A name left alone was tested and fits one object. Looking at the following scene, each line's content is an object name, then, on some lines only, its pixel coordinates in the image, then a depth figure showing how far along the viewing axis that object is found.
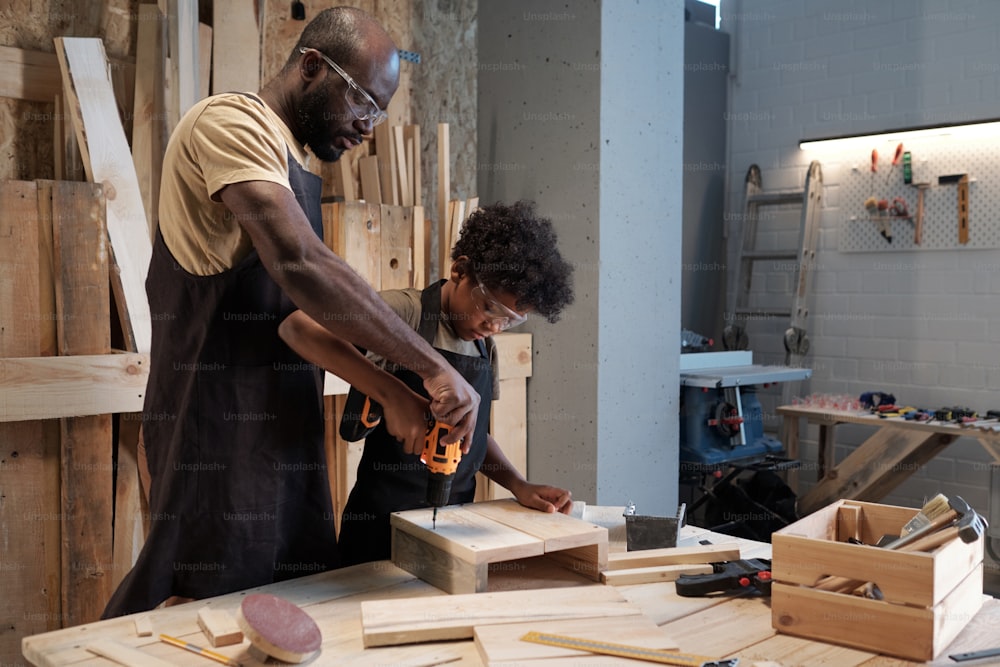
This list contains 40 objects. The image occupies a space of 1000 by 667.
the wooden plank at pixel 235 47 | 2.85
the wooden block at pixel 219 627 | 1.23
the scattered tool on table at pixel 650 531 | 1.71
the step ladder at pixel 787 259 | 5.18
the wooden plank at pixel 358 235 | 2.79
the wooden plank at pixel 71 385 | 2.22
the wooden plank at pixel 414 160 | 3.20
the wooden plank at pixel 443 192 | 3.18
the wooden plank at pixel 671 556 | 1.60
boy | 1.82
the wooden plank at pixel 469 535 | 1.43
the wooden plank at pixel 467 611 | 1.26
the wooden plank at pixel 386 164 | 3.15
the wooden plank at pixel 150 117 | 2.63
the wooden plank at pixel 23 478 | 2.26
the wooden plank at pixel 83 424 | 2.32
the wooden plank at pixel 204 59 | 2.82
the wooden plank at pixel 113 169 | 2.45
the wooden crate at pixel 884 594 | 1.25
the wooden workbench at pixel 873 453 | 4.12
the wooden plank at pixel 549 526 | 1.49
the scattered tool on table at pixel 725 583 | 1.48
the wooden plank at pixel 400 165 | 3.16
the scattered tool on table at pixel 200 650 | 1.18
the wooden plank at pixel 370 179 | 3.18
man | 1.50
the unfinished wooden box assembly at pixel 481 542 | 1.43
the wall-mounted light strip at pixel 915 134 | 4.64
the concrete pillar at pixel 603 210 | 3.24
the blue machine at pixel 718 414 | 3.97
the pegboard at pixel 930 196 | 4.64
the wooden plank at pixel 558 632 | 1.18
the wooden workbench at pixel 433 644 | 1.22
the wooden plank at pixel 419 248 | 3.03
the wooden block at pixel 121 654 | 1.17
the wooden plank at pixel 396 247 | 2.93
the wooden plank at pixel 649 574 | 1.54
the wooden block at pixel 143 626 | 1.28
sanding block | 1.16
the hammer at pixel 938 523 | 1.38
